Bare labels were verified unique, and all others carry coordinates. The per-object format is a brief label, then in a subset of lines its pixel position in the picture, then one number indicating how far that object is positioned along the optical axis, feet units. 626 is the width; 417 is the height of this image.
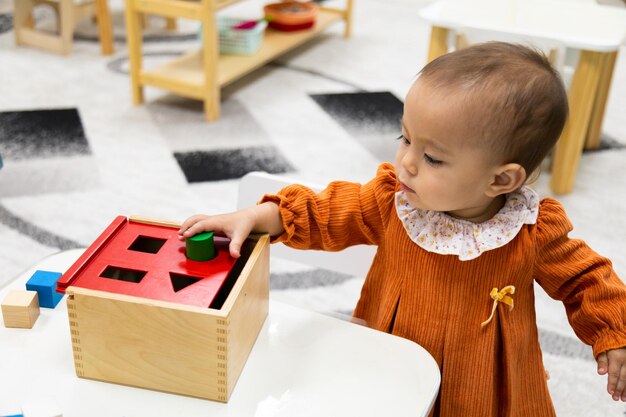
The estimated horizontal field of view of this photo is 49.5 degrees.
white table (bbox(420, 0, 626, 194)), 5.95
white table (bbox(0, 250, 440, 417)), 2.31
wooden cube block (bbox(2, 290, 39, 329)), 2.56
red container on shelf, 9.68
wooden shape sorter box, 2.21
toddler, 2.43
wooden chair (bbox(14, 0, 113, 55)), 9.23
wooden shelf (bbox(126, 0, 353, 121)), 7.34
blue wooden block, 2.66
